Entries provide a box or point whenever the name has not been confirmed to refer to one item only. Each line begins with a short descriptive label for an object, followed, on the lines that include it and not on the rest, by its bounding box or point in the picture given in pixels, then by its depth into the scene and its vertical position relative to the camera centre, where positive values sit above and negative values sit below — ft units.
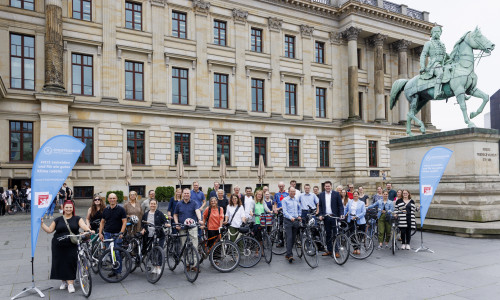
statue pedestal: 47.91 -2.60
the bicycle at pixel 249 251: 32.22 -7.67
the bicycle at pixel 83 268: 24.00 -6.92
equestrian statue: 52.90 +12.82
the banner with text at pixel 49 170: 26.03 -0.59
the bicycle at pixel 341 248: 31.99 -7.37
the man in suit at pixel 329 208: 35.76 -4.49
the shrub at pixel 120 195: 83.02 -7.36
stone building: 85.51 +20.93
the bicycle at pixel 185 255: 27.63 -7.11
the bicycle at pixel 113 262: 27.45 -7.29
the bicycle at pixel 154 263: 27.32 -7.37
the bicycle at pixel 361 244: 34.58 -7.63
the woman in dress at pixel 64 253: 25.30 -6.07
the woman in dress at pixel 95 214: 31.37 -4.33
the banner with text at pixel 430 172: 38.88 -1.21
